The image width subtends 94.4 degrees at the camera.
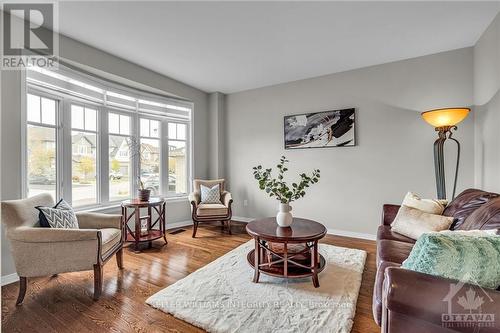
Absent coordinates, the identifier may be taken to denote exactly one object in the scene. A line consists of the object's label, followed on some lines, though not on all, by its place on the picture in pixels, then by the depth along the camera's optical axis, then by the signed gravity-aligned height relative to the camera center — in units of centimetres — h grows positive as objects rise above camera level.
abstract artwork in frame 368 +61
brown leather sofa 93 -60
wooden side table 308 -82
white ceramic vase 239 -52
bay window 276 +40
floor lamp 258 +44
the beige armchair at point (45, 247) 191 -68
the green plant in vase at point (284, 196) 239 -32
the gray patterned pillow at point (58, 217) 205 -46
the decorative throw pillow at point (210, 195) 409 -51
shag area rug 168 -113
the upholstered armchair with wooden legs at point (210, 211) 368 -72
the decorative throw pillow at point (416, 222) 205 -53
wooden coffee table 209 -84
